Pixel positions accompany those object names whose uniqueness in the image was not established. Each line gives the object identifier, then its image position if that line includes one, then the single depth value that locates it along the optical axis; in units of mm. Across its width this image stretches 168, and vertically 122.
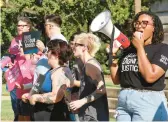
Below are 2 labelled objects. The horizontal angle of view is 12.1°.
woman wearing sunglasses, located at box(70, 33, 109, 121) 8424
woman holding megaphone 7068
